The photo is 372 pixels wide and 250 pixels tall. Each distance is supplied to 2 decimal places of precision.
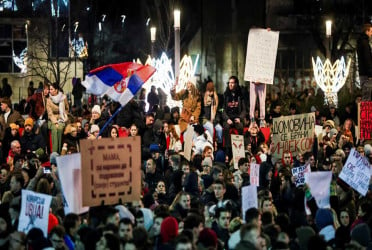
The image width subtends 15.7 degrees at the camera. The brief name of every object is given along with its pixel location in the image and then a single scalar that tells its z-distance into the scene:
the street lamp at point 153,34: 44.80
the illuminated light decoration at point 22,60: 51.38
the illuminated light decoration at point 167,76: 33.74
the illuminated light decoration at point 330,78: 39.97
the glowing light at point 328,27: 36.28
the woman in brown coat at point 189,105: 27.75
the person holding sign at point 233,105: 27.94
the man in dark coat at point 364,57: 24.72
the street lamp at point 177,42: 29.54
